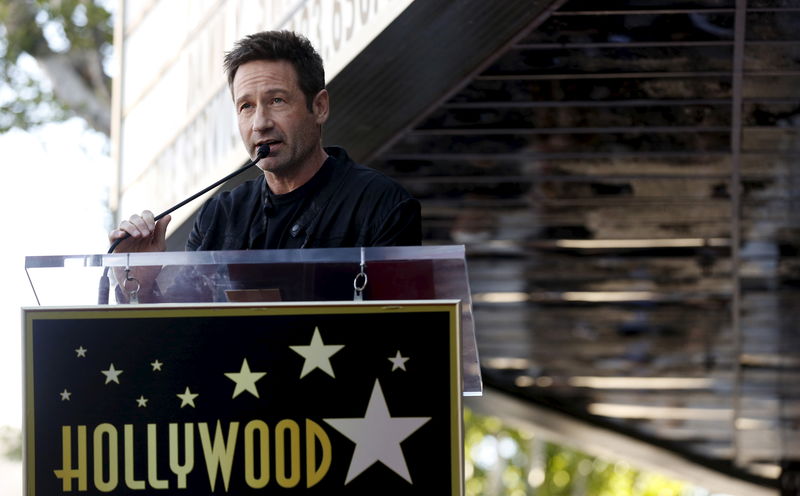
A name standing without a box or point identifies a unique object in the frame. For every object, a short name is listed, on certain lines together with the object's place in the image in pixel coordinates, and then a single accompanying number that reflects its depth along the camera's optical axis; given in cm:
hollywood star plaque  670
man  802
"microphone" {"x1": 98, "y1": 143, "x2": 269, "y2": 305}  714
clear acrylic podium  692
